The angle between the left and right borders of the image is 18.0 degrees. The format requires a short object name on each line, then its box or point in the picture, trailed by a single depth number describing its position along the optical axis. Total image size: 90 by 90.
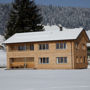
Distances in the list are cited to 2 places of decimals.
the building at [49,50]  49.78
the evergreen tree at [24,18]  73.25
